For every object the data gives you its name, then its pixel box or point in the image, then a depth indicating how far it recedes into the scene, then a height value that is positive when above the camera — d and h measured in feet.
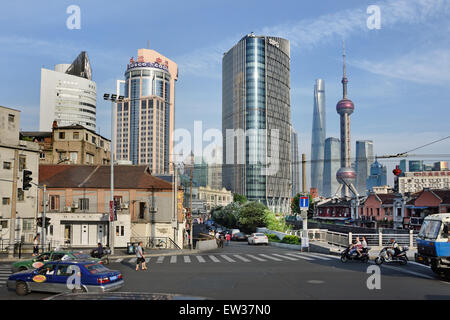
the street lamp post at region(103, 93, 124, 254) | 111.24 +8.52
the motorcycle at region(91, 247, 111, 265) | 89.29 -16.66
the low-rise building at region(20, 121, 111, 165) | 222.89 +20.57
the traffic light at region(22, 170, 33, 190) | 91.35 +1.26
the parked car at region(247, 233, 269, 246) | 167.84 -21.87
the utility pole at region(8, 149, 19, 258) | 134.92 -0.60
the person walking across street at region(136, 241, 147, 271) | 76.99 -13.21
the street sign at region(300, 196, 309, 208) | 118.52 -4.61
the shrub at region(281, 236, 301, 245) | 140.37 -19.12
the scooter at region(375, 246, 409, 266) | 81.25 -14.34
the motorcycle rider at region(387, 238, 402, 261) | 82.17 -13.07
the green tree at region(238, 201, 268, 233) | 266.77 -20.78
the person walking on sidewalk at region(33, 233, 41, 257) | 105.81 -15.85
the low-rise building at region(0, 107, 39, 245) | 134.82 +1.83
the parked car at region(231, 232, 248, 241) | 219.82 -27.56
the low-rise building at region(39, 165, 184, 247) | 140.77 -8.35
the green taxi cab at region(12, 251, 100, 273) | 71.12 -13.28
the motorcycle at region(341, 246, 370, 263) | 87.81 -15.04
